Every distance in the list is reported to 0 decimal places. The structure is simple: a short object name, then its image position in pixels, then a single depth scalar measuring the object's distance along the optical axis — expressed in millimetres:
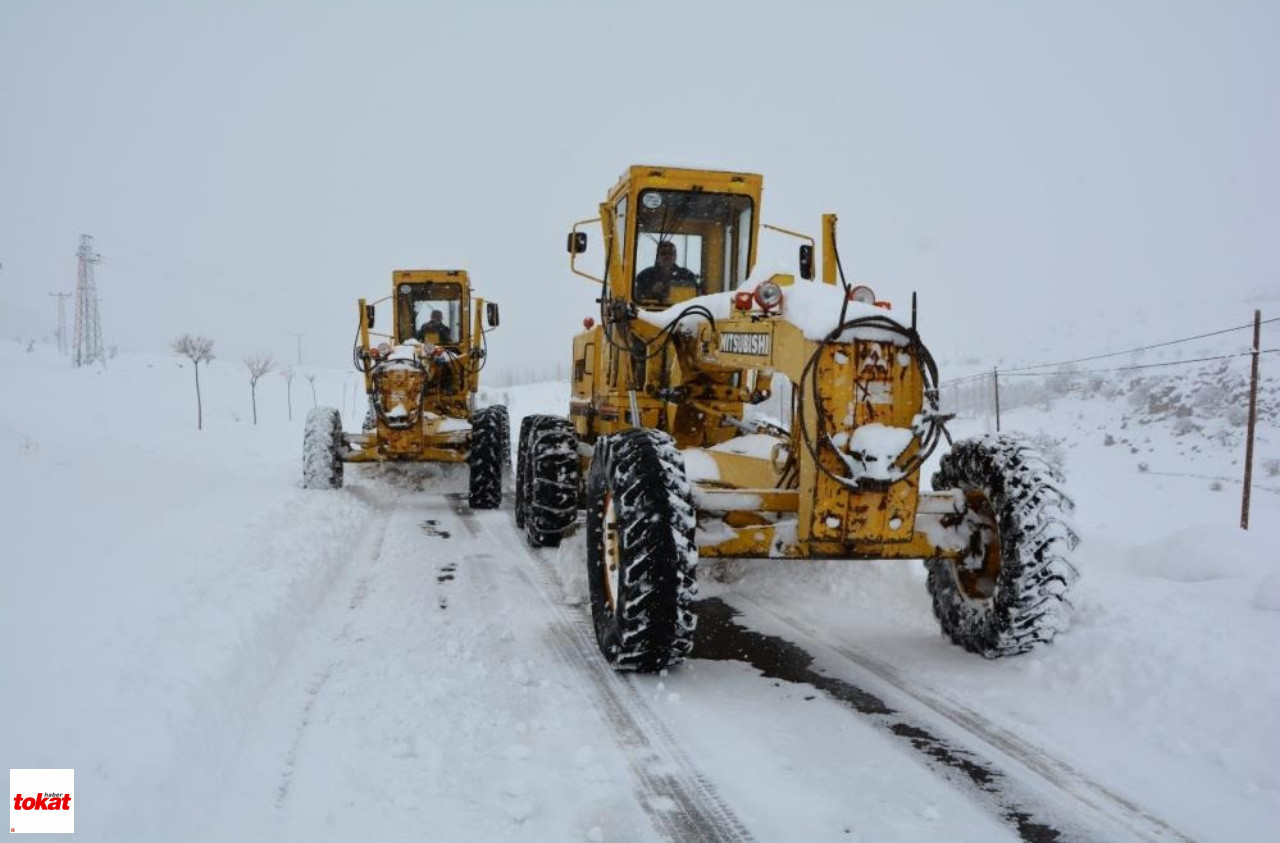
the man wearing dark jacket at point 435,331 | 15820
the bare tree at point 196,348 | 27047
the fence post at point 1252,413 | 7266
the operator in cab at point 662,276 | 7910
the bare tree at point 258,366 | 32844
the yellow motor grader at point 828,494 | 4715
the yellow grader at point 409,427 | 11883
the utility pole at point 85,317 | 41531
